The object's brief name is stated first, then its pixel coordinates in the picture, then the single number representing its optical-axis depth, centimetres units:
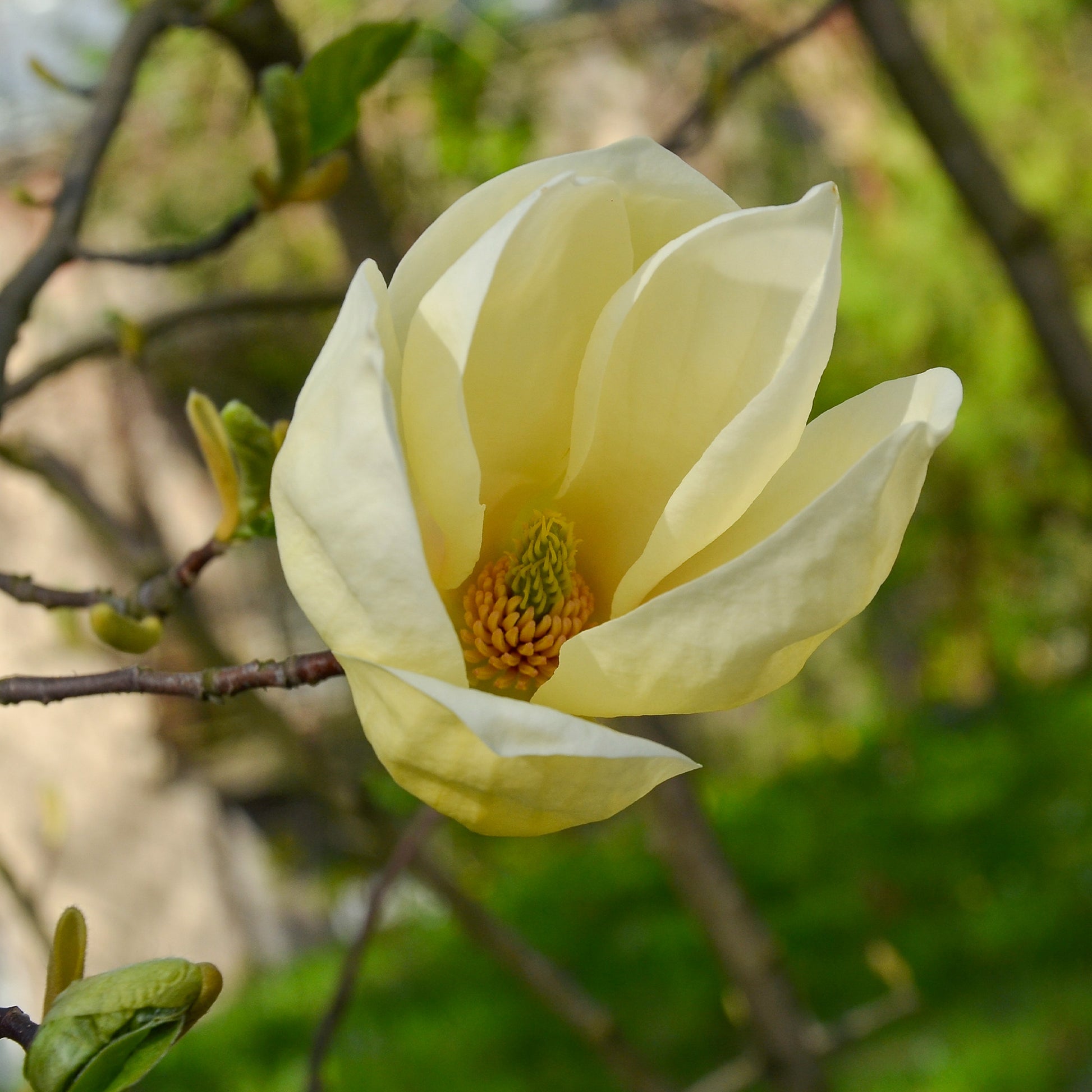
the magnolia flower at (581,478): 47
